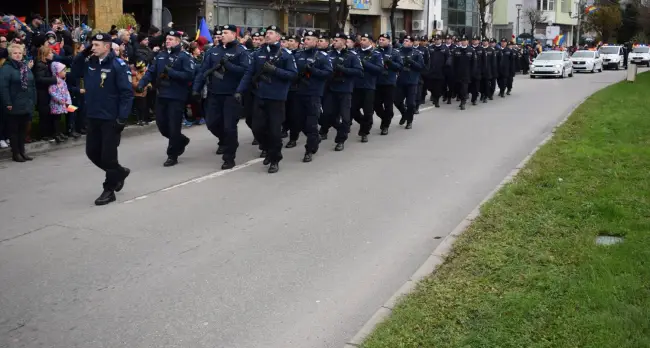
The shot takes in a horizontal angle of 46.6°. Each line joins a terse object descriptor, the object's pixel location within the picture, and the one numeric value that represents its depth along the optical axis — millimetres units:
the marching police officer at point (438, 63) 20547
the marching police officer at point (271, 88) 10727
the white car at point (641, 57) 51578
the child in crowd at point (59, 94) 12680
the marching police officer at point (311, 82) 11594
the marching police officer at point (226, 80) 11016
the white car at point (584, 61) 42469
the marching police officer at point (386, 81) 14328
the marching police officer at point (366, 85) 13648
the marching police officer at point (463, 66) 20656
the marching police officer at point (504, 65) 23714
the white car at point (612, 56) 48969
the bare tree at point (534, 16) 69231
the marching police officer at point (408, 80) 15727
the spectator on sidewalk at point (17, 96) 11430
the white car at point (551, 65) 36531
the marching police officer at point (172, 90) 11180
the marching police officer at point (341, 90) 12703
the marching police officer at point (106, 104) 8656
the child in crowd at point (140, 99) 15414
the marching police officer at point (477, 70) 21453
